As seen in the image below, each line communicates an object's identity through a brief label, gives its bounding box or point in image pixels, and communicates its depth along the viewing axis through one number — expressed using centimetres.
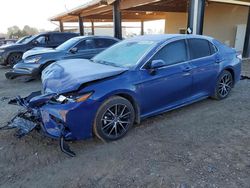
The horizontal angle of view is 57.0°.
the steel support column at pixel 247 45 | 1232
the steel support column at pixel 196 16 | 933
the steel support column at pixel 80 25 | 1952
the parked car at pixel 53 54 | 746
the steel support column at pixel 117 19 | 1324
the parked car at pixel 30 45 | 1070
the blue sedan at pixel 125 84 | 315
